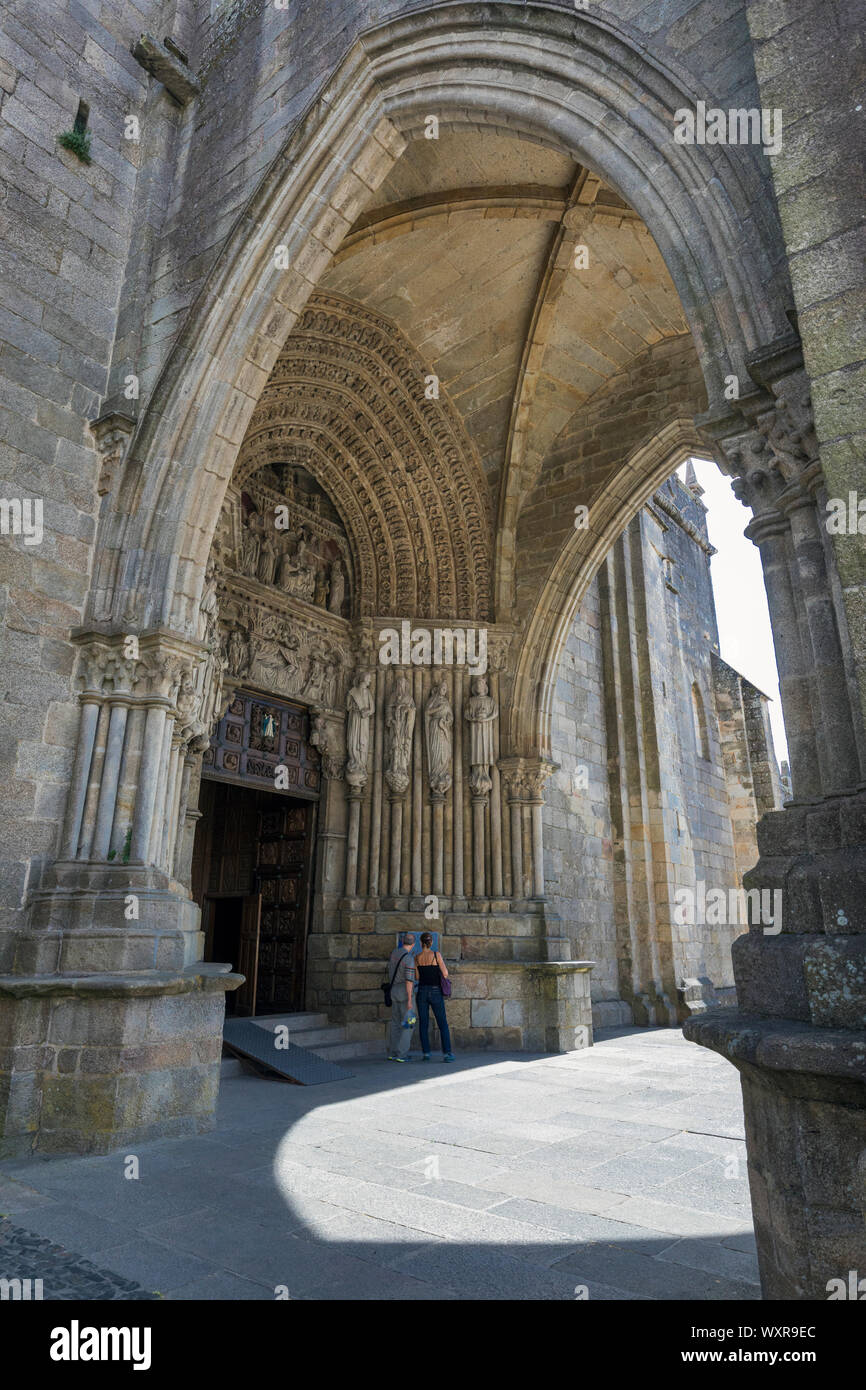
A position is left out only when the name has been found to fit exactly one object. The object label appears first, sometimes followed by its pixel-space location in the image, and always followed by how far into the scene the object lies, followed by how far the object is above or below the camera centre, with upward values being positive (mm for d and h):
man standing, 7211 -461
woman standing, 7312 -360
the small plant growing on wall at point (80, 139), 6059 +5687
